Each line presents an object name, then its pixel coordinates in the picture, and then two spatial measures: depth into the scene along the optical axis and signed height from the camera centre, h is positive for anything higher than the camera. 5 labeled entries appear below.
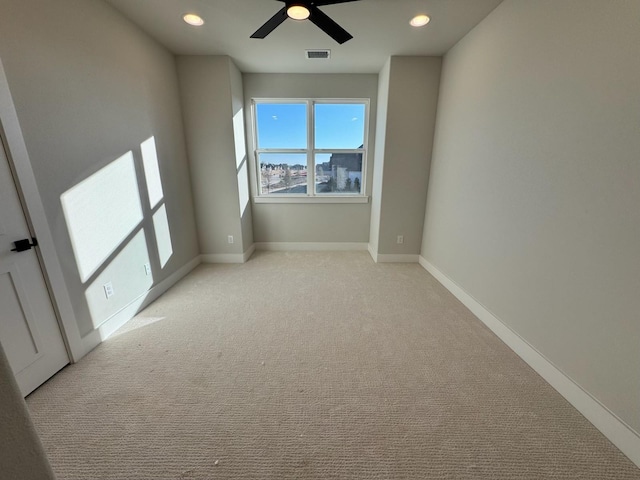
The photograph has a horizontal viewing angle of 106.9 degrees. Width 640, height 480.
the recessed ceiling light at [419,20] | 2.14 +1.33
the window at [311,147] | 3.55 +0.34
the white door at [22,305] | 1.32 -0.78
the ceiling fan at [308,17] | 1.65 +1.09
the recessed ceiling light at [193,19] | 2.12 +1.33
